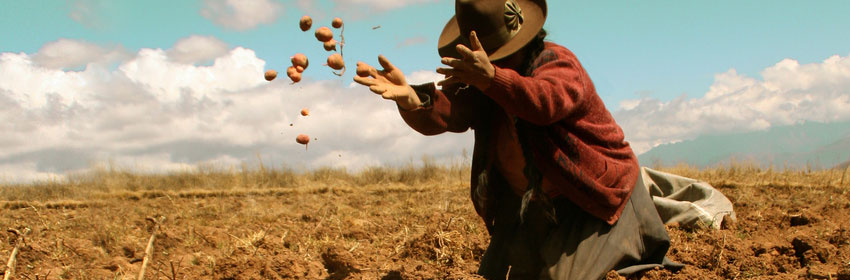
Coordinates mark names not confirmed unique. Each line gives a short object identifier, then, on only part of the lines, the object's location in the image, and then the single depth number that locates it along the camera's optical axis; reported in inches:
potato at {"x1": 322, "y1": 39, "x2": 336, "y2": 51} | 140.3
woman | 100.4
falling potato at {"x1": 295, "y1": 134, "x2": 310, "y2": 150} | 164.4
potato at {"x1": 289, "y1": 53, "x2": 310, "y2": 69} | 149.3
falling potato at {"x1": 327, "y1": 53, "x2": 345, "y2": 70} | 126.1
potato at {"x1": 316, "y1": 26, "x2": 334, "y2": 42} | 140.2
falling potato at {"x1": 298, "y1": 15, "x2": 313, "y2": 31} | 152.8
